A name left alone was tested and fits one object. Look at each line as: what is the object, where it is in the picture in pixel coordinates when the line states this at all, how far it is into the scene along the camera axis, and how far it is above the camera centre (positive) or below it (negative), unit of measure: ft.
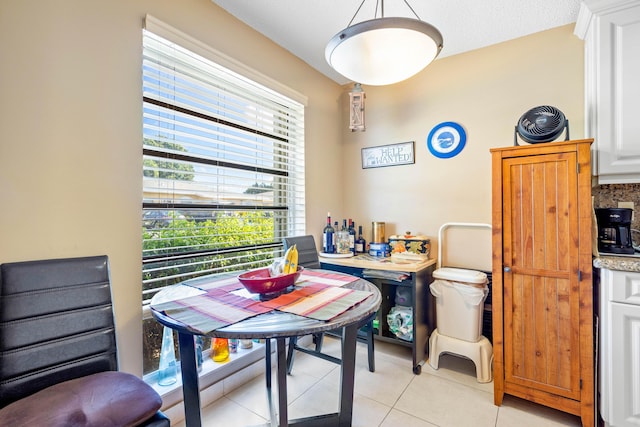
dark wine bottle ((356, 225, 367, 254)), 9.91 -1.17
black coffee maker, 5.76 -0.43
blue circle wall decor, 8.64 +2.14
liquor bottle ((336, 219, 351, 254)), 9.52 -1.00
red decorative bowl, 4.42 -1.10
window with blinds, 5.75 +1.06
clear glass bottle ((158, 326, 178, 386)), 5.77 -2.96
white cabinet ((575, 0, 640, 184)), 5.84 +2.47
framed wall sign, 9.53 +1.91
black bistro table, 3.36 -1.40
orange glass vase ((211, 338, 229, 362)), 6.62 -3.15
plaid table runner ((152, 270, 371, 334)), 3.68 -1.32
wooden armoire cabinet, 5.48 -1.33
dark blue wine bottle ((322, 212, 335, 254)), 9.63 -0.97
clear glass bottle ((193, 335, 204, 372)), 6.29 -3.05
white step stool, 7.17 -2.75
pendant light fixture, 4.00 +2.45
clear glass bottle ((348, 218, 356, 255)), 9.68 -0.88
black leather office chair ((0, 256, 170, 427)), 3.30 -1.89
